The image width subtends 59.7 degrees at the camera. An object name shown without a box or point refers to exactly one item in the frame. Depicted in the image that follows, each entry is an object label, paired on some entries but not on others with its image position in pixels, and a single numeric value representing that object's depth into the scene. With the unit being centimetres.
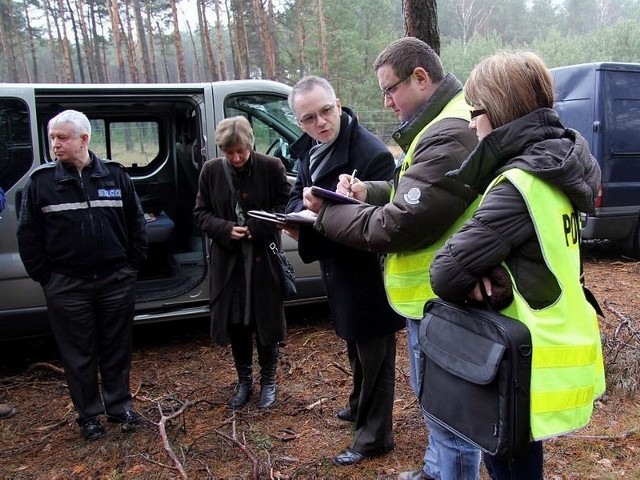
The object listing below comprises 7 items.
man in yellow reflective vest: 198
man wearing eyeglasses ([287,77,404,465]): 266
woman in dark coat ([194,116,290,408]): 355
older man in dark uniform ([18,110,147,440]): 320
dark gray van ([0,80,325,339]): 402
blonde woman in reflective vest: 158
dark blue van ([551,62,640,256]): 696
